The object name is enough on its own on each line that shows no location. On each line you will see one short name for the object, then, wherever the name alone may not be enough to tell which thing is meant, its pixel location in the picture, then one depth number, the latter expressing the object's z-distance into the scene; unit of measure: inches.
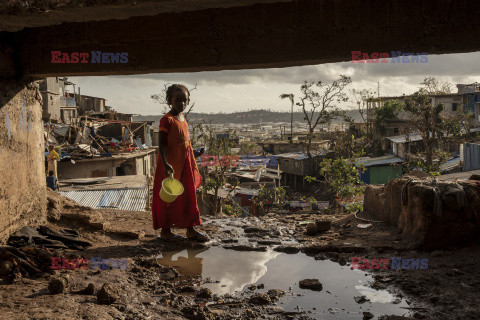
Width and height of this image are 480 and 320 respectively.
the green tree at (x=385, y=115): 1232.8
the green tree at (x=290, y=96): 1051.3
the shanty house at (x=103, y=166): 782.5
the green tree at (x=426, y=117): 786.2
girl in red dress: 166.9
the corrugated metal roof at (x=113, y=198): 332.5
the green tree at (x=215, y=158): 552.8
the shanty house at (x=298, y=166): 1122.7
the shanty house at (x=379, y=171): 988.6
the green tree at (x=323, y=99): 967.0
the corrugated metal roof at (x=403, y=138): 1050.7
